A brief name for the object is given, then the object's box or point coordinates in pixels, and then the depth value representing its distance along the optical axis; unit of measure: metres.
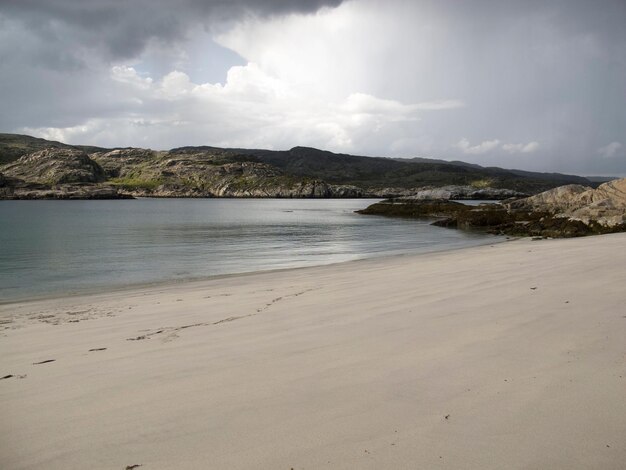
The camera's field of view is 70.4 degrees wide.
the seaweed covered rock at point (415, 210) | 65.94
